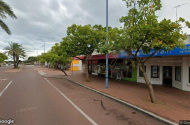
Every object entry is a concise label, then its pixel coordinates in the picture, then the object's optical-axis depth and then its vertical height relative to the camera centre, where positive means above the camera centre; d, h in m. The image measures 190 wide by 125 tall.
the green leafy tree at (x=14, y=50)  41.28 +4.16
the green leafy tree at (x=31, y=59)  127.94 +3.37
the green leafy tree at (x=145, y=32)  5.52 +1.44
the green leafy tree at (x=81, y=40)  12.14 +2.26
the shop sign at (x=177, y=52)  6.94 +0.65
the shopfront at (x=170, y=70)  8.52 -0.65
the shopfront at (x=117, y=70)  14.33 -0.98
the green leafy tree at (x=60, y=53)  12.82 +0.96
